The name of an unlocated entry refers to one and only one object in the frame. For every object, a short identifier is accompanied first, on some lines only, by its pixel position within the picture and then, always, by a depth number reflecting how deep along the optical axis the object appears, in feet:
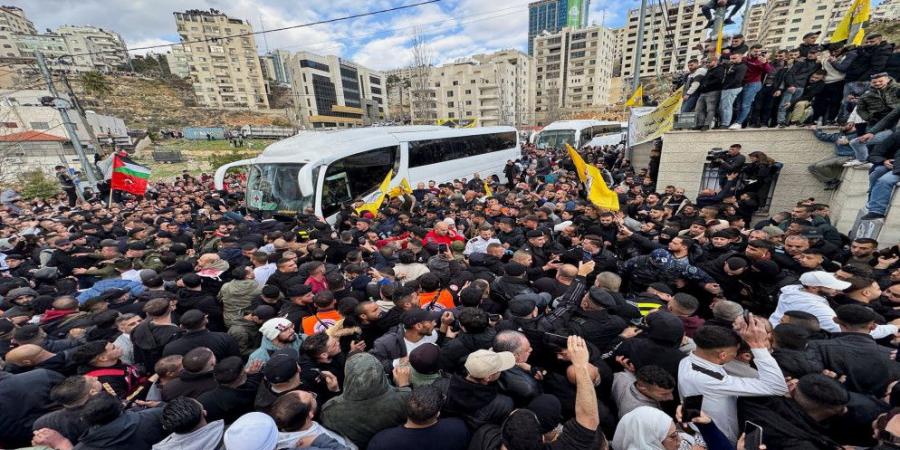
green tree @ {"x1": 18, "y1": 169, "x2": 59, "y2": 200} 55.72
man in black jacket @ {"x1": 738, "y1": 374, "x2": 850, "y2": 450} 5.57
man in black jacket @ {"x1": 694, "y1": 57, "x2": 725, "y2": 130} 25.52
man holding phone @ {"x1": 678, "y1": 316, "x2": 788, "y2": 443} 6.18
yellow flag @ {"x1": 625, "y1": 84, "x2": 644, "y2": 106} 47.53
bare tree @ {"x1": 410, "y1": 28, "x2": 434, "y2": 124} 112.57
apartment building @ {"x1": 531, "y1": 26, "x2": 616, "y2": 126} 244.01
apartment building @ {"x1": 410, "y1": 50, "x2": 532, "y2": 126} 221.46
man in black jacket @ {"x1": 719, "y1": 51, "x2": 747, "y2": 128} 24.52
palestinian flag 35.12
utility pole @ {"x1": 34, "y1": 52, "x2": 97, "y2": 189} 38.24
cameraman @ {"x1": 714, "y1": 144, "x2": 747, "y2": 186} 23.32
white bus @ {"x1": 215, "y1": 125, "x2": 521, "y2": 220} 27.99
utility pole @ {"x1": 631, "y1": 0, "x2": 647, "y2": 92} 37.70
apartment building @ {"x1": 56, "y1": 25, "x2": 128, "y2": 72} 274.77
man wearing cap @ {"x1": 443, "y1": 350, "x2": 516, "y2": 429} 6.63
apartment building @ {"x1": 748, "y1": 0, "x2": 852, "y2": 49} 222.48
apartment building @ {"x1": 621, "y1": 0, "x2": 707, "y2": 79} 227.81
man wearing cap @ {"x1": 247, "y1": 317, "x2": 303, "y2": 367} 9.30
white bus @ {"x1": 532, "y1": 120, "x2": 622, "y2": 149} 77.30
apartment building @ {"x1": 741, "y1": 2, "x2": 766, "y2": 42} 238.23
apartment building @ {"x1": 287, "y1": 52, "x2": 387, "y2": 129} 229.66
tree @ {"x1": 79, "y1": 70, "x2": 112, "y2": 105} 175.52
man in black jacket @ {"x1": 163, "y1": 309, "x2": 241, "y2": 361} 9.36
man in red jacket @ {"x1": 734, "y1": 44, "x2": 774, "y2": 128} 24.72
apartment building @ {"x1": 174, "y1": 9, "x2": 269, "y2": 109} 236.02
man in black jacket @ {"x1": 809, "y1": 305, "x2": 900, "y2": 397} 6.84
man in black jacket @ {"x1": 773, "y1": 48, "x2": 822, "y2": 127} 23.58
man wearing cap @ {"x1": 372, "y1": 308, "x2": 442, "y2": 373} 9.00
